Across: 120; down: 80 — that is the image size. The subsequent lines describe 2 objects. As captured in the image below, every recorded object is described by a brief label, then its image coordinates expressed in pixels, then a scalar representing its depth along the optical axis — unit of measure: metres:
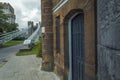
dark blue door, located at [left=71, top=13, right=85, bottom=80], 2.55
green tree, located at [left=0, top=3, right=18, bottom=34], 11.13
